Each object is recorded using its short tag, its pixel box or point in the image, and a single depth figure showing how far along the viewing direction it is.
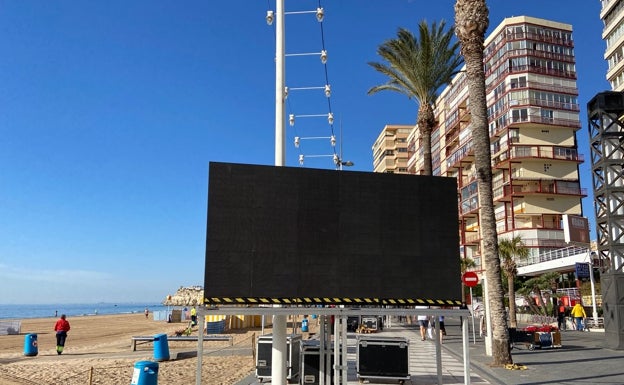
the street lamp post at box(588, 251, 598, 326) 35.25
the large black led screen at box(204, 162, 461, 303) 10.15
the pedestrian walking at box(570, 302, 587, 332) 33.81
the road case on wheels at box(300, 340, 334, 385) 12.36
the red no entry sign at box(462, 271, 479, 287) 18.26
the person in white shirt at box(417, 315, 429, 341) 26.64
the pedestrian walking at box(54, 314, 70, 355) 24.30
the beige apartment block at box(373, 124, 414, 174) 124.06
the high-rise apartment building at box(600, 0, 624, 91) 60.31
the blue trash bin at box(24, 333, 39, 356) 24.12
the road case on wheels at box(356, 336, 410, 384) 12.92
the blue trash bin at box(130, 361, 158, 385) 10.69
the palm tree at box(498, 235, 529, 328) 39.25
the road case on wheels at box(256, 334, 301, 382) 13.34
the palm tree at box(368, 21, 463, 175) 27.23
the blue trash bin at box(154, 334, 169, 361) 20.14
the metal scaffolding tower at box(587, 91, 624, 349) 21.31
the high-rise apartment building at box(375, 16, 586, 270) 69.50
